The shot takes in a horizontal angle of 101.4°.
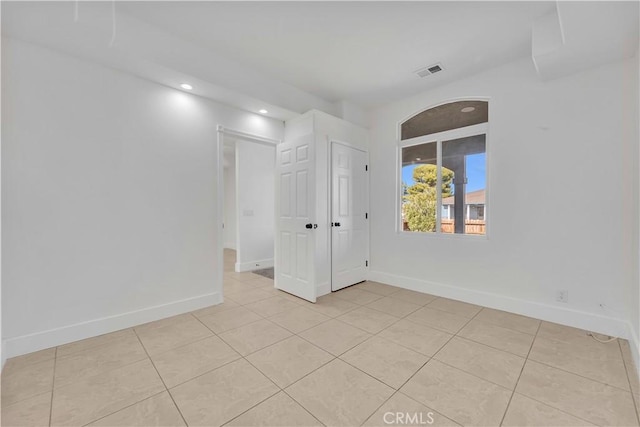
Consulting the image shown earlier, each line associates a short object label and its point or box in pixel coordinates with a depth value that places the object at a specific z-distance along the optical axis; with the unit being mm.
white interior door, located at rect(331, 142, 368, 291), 3855
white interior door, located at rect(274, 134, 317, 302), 3449
